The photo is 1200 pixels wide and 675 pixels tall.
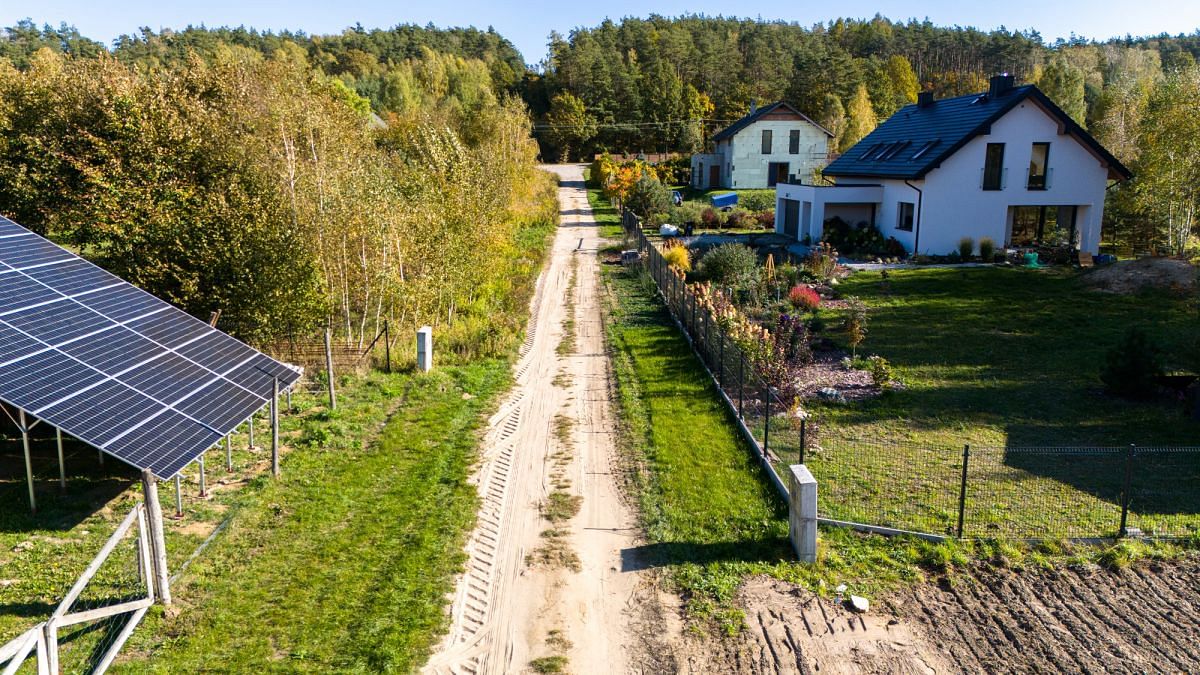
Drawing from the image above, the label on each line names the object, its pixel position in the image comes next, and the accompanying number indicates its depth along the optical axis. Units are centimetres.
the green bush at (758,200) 4925
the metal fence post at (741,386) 1388
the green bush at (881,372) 1583
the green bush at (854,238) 3344
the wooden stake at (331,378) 1478
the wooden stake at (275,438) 1164
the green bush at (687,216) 4462
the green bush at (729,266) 2500
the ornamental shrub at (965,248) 3125
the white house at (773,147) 5912
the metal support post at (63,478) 1040
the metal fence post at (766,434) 1230
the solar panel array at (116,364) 896
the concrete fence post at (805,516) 930
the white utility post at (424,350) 1788
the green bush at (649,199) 4788
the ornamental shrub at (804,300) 2309
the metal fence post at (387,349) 1762
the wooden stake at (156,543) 804
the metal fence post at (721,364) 1617
